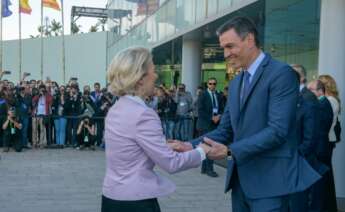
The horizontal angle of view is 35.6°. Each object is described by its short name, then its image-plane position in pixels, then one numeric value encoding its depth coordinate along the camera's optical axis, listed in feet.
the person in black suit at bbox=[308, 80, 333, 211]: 22.98
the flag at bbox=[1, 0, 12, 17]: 135.64
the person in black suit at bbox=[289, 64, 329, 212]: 20.31
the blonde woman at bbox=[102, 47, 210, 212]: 10.43
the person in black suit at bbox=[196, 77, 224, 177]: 35.09
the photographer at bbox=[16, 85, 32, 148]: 49.55
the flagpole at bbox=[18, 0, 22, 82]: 139.74
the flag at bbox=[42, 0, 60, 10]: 134.31
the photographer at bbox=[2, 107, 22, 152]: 48.24
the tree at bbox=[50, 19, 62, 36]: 318.45
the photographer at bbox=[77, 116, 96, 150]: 51.19
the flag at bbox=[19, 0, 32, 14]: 137.22
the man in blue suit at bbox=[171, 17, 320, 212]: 10.89
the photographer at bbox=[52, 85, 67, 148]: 52.11
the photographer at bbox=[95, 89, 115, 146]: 52.70
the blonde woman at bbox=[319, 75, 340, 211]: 24.16
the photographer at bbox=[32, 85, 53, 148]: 52.13
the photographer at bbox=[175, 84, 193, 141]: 54.90
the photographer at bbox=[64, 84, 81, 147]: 51.83
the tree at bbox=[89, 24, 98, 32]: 306.35
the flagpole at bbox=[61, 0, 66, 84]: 139.64
